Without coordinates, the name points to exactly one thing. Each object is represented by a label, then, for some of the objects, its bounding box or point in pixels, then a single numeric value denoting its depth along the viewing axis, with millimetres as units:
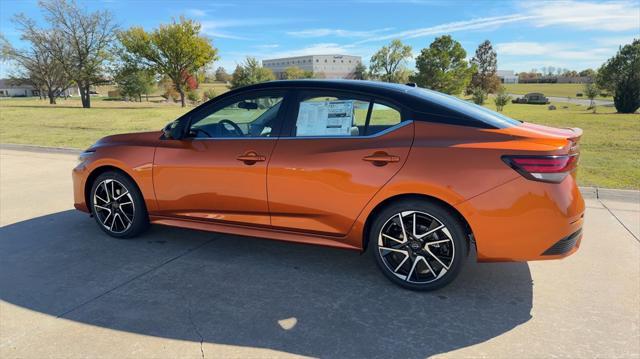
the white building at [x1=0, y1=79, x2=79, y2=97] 118288
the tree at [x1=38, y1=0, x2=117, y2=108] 46750
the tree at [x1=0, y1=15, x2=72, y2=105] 47188
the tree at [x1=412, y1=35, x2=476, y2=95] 73000
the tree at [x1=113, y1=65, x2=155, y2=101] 52125
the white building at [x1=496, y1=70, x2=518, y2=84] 187988
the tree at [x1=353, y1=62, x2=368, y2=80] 100588
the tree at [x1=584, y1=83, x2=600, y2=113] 47191
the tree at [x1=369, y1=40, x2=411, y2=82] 88438
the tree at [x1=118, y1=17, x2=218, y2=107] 49969
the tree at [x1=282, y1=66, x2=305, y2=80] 90300
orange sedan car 3117
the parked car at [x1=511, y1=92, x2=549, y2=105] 68675
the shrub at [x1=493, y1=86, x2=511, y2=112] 39997
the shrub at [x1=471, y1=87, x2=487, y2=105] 45281
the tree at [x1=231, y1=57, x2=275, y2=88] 65500
